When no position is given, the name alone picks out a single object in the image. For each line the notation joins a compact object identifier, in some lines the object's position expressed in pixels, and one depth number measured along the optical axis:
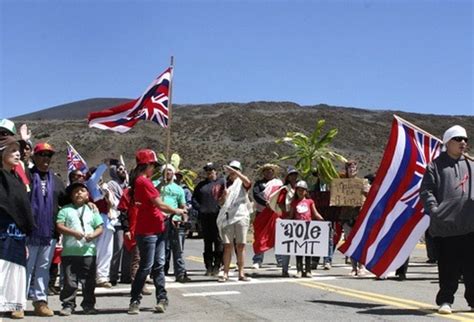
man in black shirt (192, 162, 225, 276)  12.20
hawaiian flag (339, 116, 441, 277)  8.94
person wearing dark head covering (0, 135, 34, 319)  6.25
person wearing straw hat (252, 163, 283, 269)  13.00
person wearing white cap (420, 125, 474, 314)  7.68
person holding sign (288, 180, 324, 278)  12.75
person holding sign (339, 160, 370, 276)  13.51
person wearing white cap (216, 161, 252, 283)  11.49
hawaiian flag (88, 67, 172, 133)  10.75
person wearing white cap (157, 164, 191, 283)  11.12
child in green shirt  8.13
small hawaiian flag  12.50
